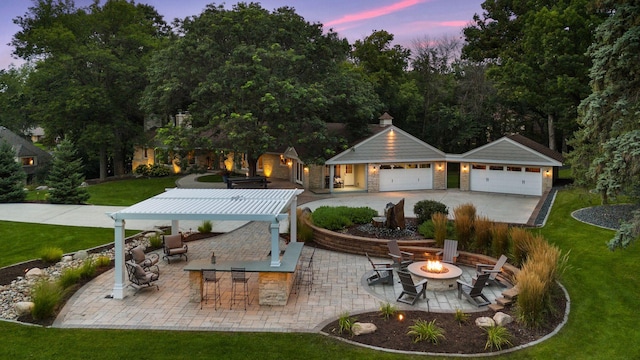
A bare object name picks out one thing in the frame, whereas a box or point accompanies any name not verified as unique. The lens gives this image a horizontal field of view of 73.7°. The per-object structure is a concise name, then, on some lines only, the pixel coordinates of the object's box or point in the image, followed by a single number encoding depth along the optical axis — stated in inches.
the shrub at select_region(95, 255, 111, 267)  480.6
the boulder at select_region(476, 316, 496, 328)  333.1
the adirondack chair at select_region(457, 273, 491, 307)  381.7
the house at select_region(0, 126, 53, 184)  1471.5
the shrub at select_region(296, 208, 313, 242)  598.2
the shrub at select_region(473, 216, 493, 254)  497.4
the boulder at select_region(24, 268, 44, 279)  447.5
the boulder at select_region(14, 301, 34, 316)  359.9
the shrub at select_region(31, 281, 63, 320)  348.8
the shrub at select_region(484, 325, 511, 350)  305.9
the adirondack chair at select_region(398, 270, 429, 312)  381.1
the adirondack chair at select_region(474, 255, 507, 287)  424.0
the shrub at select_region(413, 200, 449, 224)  609.6
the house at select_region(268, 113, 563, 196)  1006.4
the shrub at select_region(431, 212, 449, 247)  523.3
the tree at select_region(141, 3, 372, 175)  908.6
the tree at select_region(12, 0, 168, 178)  1289.4
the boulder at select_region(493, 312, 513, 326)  339.3
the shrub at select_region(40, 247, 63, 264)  497.0
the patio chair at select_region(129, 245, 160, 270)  460.1
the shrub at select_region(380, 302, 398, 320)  353.7
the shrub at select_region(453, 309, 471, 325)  346.0
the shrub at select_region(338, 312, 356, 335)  328.5
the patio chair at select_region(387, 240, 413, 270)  483.8
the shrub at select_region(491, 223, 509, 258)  478.0
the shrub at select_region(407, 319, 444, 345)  313.7
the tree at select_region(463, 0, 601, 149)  958.4
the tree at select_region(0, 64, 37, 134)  1611.2
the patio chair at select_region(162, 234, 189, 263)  516.4
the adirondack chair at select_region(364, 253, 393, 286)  440.1
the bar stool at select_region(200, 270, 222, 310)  388.2
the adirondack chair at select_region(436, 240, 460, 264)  479.0
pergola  395.5
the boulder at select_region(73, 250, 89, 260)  516.1
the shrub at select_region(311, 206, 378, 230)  614.2
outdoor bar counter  383.9
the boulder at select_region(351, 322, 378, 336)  325.7
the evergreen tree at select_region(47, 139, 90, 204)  874.8
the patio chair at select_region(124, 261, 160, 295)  411.5
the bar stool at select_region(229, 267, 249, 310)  380.5
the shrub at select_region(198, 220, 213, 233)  658.2
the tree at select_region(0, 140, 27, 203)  878.4
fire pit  419.5
